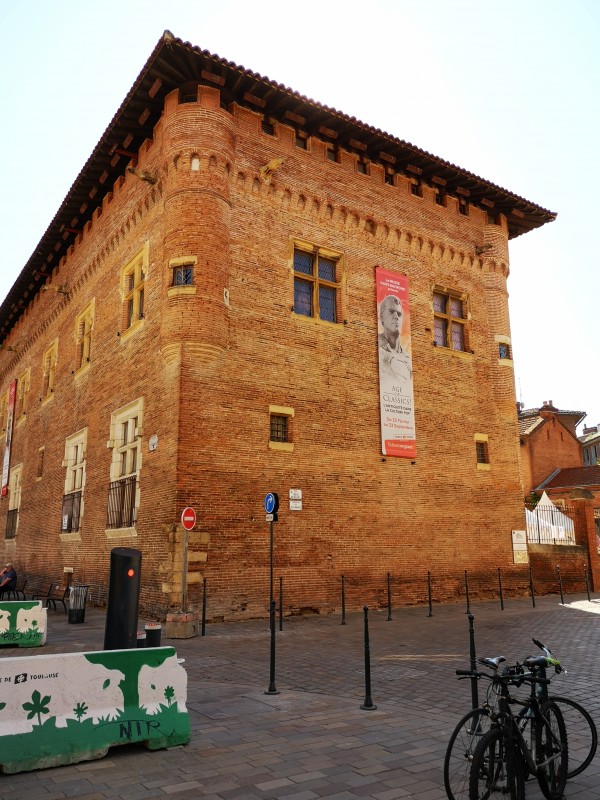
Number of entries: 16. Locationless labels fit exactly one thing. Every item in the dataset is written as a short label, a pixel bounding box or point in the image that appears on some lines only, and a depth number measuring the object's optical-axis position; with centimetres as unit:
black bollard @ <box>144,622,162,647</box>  745
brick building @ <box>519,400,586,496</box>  4281
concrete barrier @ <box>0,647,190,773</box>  500
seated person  1781
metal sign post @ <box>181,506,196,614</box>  1282
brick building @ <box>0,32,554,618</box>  1464
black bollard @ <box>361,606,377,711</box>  683
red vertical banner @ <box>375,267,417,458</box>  1772
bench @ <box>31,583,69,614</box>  1709
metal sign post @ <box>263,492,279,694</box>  1116
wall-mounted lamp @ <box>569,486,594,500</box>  2270
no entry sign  1304
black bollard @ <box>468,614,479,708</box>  587
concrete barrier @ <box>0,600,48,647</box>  1134
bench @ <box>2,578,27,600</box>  1904
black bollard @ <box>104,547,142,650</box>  724
